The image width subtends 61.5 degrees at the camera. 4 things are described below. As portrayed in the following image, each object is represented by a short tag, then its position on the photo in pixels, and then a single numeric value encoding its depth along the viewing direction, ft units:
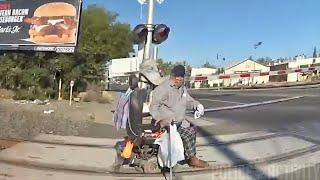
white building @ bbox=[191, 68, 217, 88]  125.71
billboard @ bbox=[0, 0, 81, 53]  47.26
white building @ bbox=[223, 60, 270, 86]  165.68
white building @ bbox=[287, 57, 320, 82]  101.07
